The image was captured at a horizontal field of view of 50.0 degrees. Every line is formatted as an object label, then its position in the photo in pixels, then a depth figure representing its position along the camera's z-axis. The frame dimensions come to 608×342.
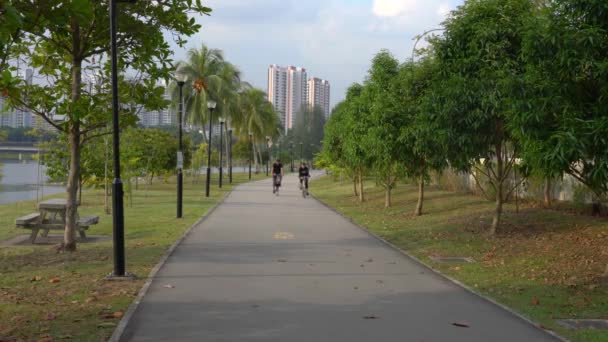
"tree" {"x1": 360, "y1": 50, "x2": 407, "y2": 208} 18.66
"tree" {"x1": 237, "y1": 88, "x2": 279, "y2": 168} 68.94
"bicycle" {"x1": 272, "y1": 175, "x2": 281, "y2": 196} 32.03
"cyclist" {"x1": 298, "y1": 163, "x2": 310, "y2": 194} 31.08
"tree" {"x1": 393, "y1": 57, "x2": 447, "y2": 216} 14.11
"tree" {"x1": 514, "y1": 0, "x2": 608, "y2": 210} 8.57
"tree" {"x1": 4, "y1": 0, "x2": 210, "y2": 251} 11.46
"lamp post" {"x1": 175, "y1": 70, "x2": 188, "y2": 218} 19.65
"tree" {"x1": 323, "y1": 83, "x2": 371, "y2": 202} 22.98
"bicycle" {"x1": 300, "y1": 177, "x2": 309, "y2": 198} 31.28
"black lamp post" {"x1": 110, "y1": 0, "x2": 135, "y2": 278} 9.22
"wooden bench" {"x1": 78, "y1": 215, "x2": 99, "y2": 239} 13.25
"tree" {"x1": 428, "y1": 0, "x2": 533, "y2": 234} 12.84
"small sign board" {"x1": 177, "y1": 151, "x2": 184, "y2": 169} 20.05
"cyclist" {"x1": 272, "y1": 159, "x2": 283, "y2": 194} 31.54
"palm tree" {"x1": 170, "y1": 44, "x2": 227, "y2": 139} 47.78
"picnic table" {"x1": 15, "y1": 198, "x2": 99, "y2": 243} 12.80
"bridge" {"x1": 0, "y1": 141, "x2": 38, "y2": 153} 25.10
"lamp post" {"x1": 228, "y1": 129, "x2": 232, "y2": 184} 49.06
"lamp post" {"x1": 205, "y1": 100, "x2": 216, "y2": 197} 30.40
